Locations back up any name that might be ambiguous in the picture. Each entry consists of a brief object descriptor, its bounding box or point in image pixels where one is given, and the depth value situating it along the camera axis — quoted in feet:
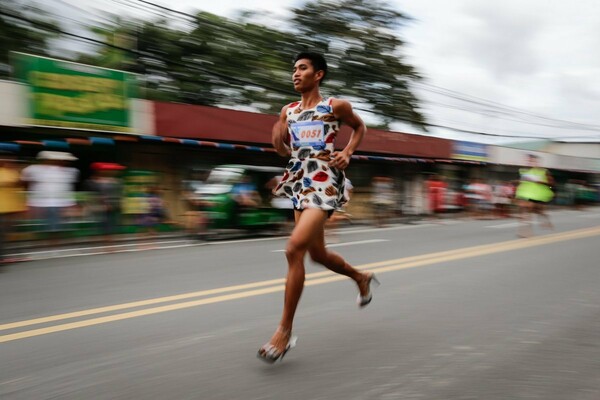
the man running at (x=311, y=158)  10.61
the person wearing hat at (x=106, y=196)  32.63
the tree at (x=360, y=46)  97.35
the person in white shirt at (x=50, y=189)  30.27
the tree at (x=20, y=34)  70.74
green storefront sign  37.17
